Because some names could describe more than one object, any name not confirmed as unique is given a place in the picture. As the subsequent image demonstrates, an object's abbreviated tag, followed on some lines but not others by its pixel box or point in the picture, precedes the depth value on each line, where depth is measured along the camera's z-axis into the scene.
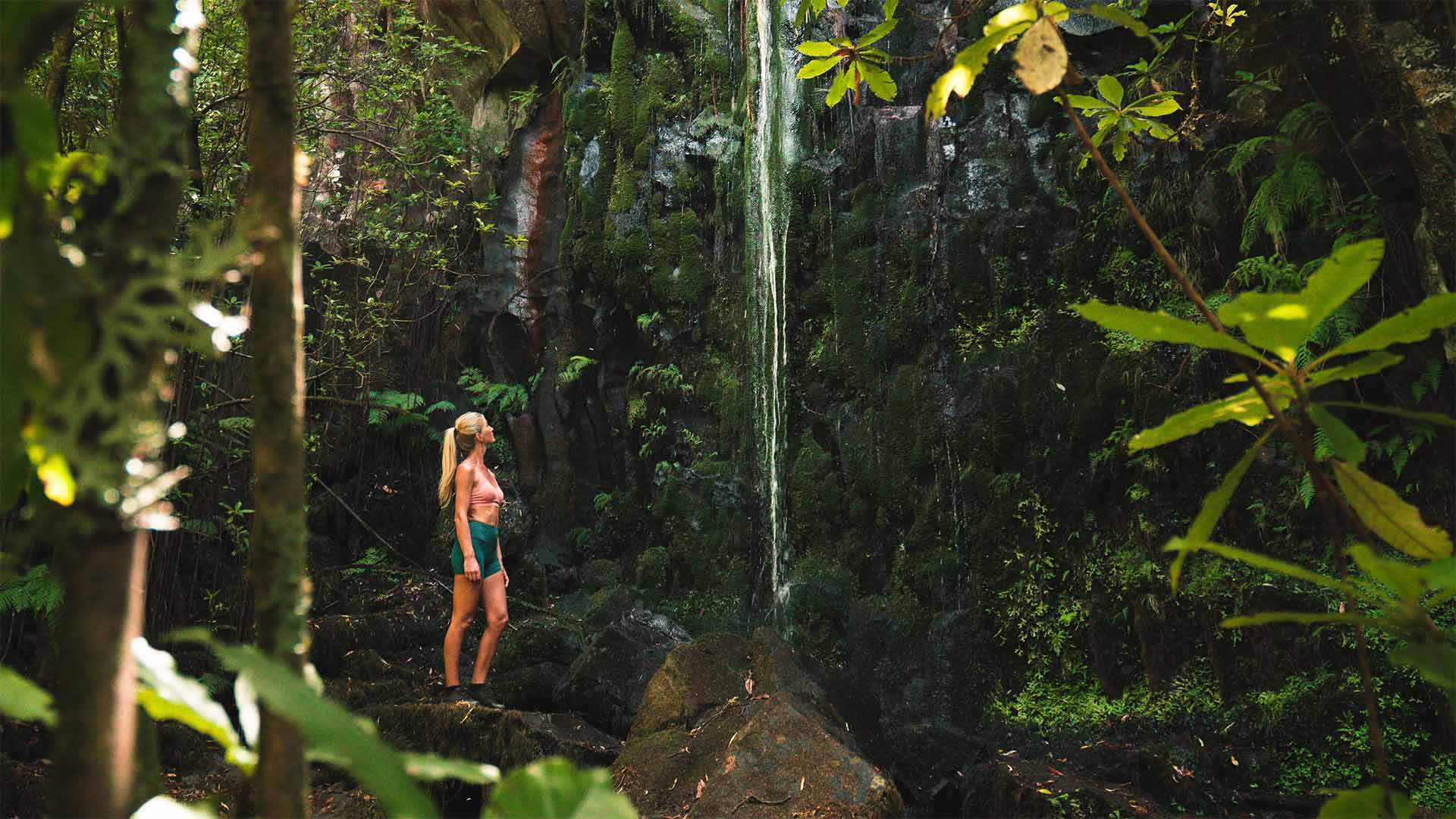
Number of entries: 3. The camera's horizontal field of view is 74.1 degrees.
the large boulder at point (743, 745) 3.83
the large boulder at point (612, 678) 5.71
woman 5.68
